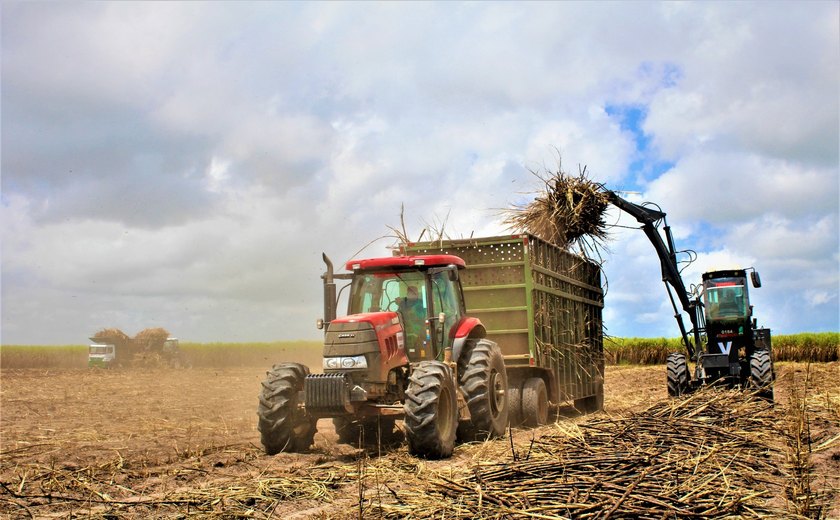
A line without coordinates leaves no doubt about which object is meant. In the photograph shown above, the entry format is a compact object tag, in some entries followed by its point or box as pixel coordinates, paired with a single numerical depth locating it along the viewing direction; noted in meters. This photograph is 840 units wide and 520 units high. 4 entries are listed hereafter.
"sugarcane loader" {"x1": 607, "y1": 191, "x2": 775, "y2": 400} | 14.45
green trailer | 11.32
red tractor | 8.27
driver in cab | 9.42
